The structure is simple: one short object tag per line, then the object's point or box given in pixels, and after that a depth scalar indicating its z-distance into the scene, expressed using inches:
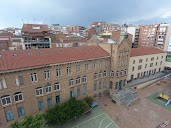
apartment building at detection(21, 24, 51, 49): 2026.3
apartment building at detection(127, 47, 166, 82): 1743.4
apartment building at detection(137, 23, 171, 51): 2775.6
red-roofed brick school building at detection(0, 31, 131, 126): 878.4
